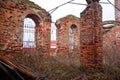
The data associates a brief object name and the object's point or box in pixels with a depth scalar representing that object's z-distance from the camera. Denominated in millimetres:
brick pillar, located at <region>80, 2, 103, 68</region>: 4088
